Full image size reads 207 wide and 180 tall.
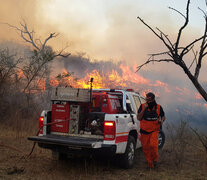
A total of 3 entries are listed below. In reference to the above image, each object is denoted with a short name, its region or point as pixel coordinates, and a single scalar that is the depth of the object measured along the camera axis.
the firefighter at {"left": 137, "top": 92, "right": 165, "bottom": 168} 5.87
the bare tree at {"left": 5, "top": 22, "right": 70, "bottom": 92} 15.38
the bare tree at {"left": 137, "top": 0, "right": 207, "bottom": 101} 3.94
